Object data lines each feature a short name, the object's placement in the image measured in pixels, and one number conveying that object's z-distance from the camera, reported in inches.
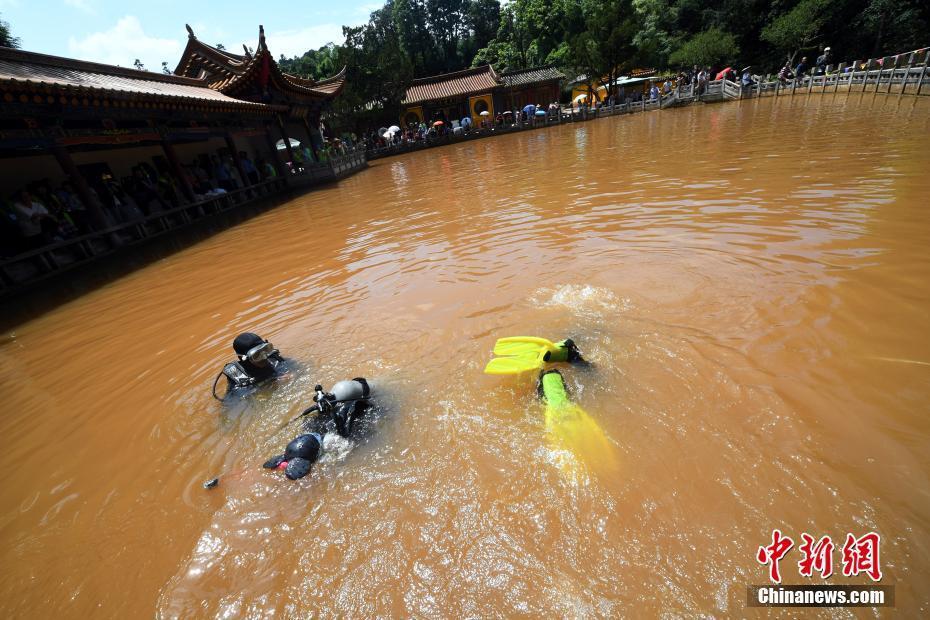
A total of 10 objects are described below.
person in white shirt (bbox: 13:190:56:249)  293.1
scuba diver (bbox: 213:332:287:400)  135.6
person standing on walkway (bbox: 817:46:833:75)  828.7
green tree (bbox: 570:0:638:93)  1033.3
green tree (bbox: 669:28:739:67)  1165.1
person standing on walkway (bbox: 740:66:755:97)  895.7
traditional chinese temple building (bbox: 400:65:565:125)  1246.9
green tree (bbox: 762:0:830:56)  1079.0
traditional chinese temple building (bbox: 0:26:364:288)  300.4
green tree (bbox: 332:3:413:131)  1060.5
